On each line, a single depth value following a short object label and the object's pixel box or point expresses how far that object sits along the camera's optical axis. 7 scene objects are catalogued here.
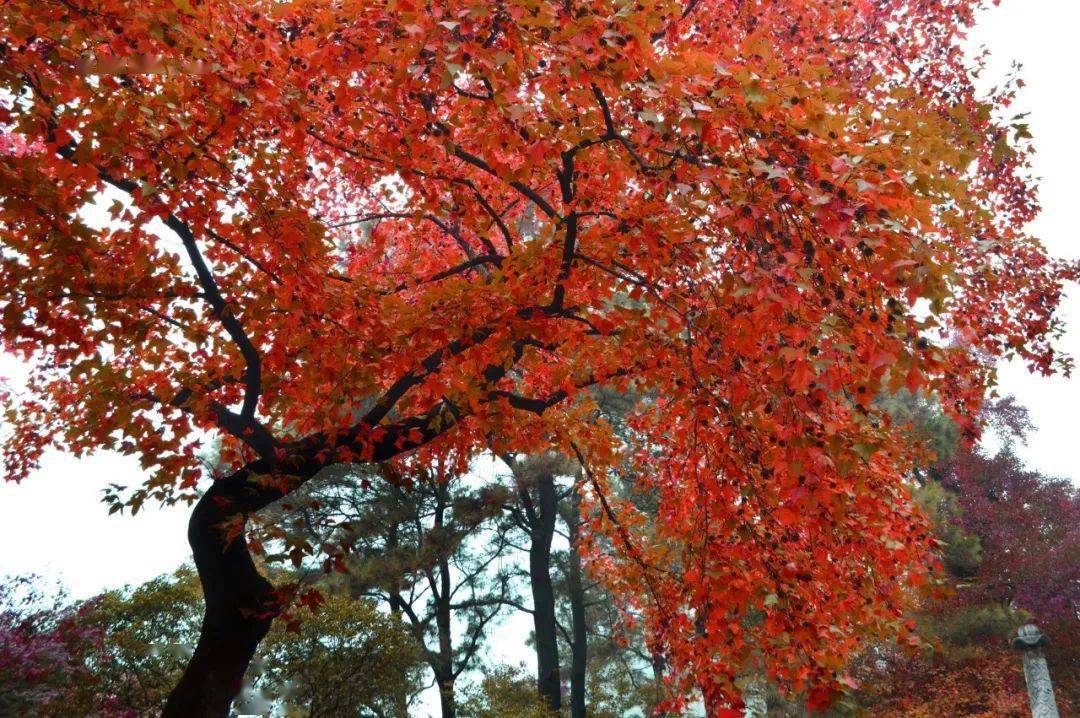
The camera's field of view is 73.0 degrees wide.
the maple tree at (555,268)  3.16
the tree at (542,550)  14.89
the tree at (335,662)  8.95
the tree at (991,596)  13.36
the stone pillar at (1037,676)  10.62
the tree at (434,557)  13.64
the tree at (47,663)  7.74
